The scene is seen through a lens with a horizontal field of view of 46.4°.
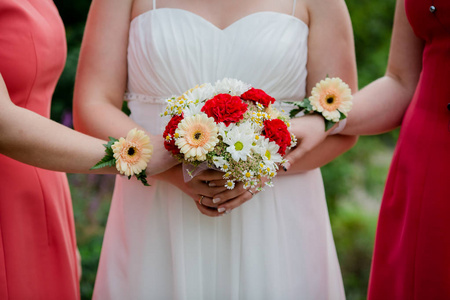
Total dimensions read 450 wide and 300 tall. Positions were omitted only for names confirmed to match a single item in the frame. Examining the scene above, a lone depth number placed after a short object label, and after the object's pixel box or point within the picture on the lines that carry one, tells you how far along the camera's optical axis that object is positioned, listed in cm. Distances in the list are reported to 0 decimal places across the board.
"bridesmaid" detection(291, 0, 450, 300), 221
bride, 246
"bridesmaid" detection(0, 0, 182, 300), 207
